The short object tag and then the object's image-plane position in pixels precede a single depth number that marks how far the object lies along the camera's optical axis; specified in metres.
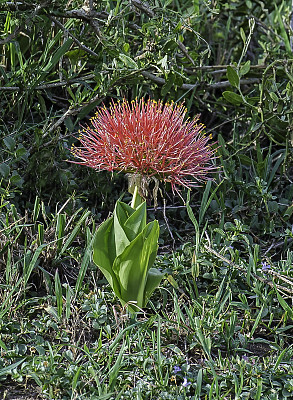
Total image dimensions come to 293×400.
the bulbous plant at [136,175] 3.35
